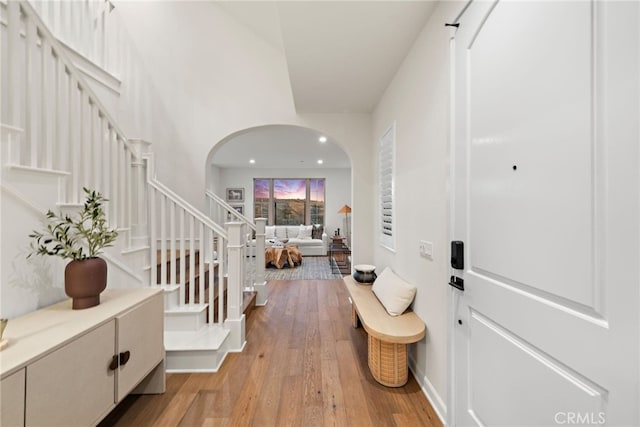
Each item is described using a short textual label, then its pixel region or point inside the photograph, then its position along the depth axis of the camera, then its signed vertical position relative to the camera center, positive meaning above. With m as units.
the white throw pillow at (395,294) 1.91 -0.64
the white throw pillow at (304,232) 7.97 -0.59
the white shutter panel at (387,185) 2.43 +0.30
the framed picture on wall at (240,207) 8.53 +0.22
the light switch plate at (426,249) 1.65 -0.23
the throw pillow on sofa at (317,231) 8.29 -0.58
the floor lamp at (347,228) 8.46 -0.48
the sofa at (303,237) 7.55 -0.74
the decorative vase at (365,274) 2.68 -0.65
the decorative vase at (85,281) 1.28 -0.36
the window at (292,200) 8.66 +0.47
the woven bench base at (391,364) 1.82 -1.09
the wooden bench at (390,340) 1.67 -0.82
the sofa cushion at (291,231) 8.09 -0.56
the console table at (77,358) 0.88 -0.63
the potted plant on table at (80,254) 1.28 -0.22
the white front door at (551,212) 0.65 +0.01
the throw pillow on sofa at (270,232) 7.89 -0.60
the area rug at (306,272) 5.06 -1.28
